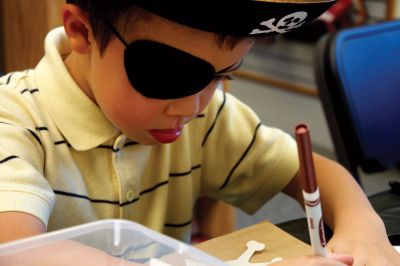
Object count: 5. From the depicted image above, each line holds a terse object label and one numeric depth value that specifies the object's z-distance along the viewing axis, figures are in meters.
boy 0.67
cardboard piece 0.70
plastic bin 0.57
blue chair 1.02
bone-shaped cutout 0.68
